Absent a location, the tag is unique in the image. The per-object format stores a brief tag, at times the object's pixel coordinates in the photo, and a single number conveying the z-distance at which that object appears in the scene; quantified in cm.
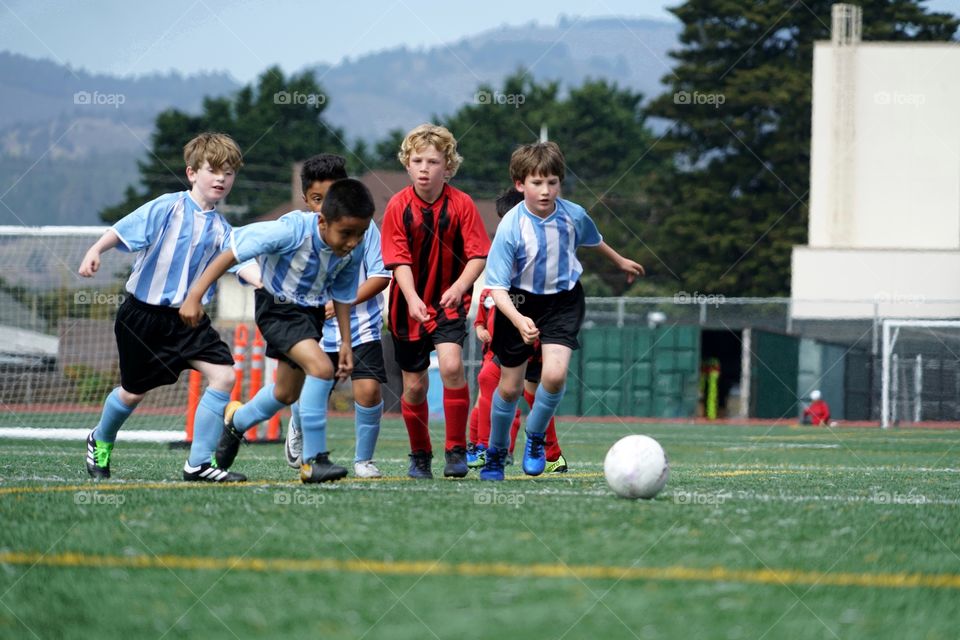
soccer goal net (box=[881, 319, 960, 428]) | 5169
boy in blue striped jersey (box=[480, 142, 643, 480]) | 1452
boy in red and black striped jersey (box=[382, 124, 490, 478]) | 1484
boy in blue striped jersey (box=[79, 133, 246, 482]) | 1385
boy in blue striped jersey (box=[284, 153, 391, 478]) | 1534
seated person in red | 4925
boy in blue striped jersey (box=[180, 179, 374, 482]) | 1259
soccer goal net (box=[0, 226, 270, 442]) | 2873
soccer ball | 1166
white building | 7412
